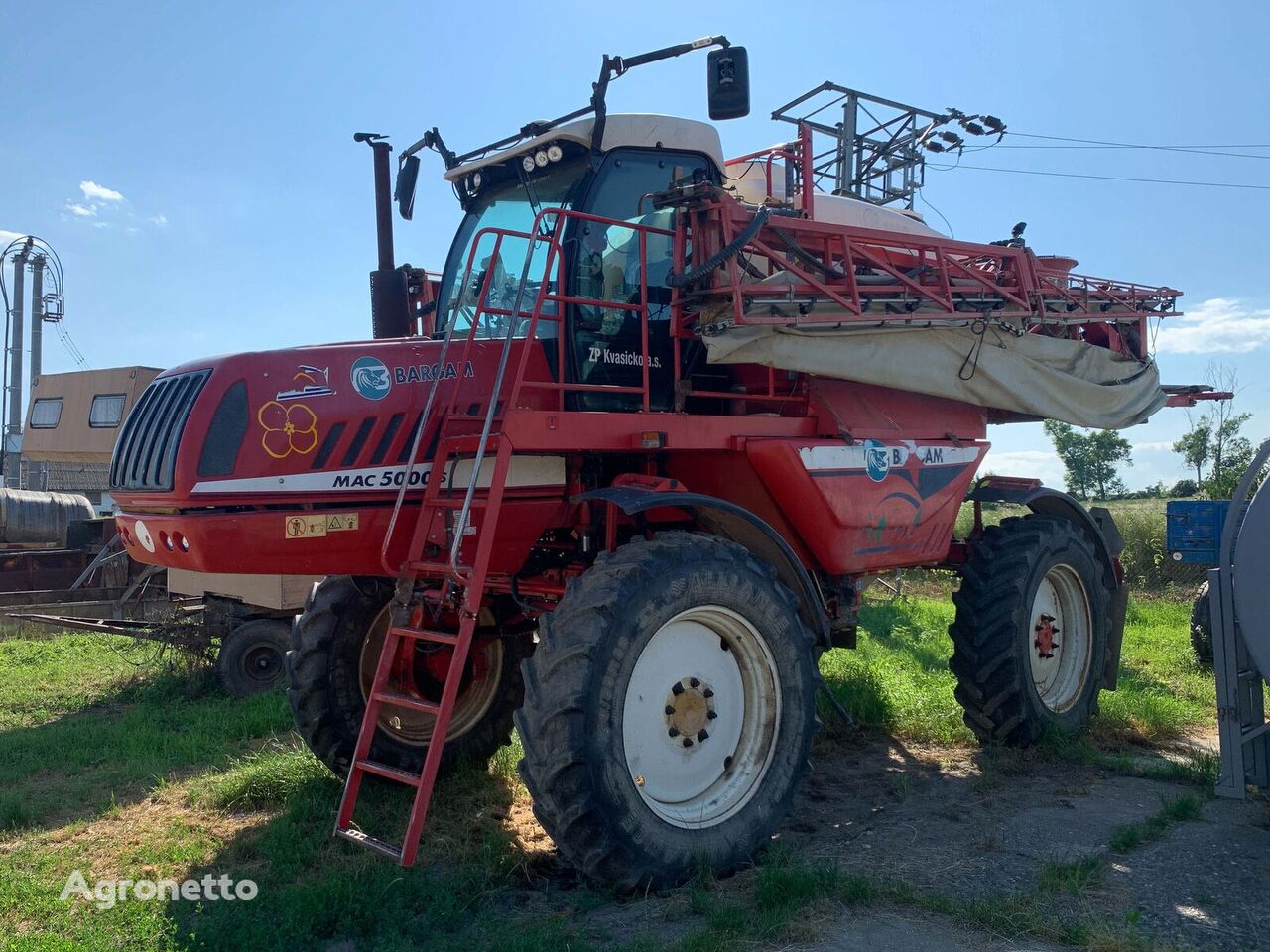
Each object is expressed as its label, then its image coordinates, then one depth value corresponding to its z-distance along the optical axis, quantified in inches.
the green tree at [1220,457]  622.8
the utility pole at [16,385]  924.0
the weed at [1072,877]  176.4
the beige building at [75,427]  821.2
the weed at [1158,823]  199.5
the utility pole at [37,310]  953.5
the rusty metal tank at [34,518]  577.9
